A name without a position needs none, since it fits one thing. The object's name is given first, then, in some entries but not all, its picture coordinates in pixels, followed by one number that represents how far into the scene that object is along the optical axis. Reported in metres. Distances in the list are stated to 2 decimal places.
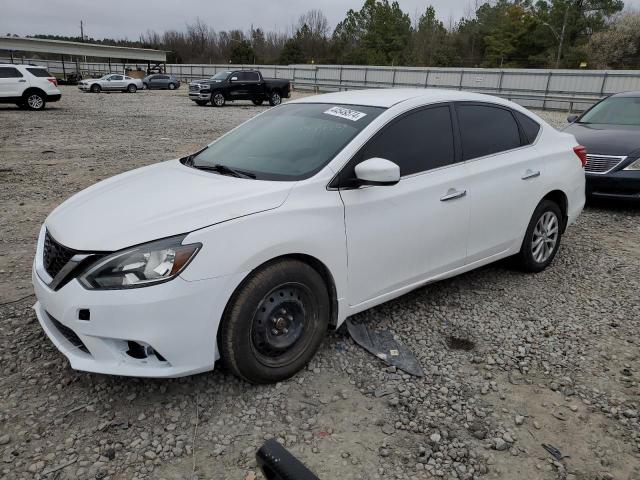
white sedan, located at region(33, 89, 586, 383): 2.52
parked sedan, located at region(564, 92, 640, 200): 6.52
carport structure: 53.37
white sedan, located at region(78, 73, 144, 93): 35.12
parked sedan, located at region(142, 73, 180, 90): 42.00
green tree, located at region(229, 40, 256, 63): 74.44
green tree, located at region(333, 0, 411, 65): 69.06
